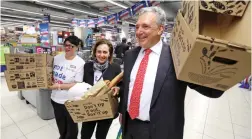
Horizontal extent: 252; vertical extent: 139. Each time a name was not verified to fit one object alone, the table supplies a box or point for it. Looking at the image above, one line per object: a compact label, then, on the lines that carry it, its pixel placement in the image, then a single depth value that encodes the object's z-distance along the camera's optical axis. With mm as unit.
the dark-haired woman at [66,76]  1819
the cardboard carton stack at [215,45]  610
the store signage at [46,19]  9650
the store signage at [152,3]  5774
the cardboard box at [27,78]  1669
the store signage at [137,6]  6093
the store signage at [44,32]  8458
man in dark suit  1136
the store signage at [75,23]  10739
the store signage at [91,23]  10430
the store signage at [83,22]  10648
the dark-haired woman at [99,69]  1749
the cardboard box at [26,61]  1644
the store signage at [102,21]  9788
